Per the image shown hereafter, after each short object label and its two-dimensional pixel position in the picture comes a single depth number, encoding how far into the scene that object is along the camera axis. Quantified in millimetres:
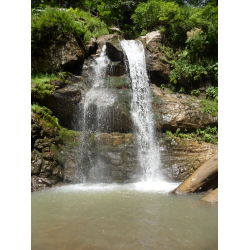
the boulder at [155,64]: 11328
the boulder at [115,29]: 14871
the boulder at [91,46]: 11547
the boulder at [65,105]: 8828
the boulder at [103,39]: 12141
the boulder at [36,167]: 6693
